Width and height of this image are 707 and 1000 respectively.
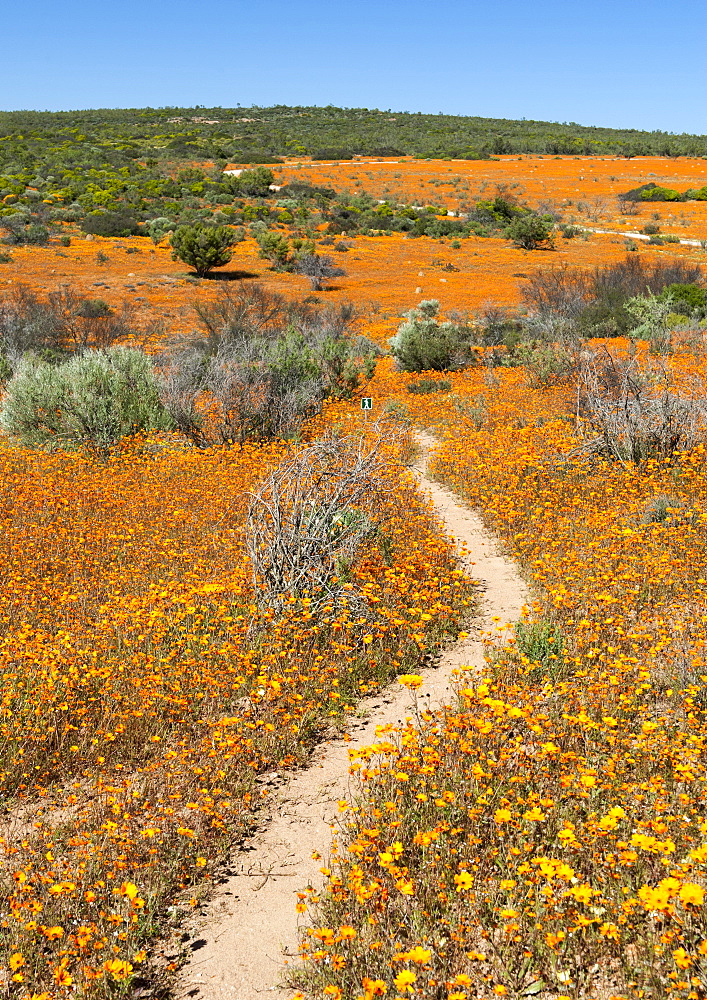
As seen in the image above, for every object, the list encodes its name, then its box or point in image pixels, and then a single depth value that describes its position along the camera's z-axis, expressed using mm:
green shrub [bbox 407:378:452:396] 16328
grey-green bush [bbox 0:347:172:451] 11906
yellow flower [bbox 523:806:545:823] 3231
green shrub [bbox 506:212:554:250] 37250
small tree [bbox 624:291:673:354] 17016
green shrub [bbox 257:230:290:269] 32594
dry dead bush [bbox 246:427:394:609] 6246
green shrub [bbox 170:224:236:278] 29234
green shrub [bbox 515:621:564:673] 5258
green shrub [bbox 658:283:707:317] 19828
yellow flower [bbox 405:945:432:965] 2540
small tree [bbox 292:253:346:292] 28928
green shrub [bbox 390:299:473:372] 17938
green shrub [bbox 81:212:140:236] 38688
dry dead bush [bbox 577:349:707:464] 9820
